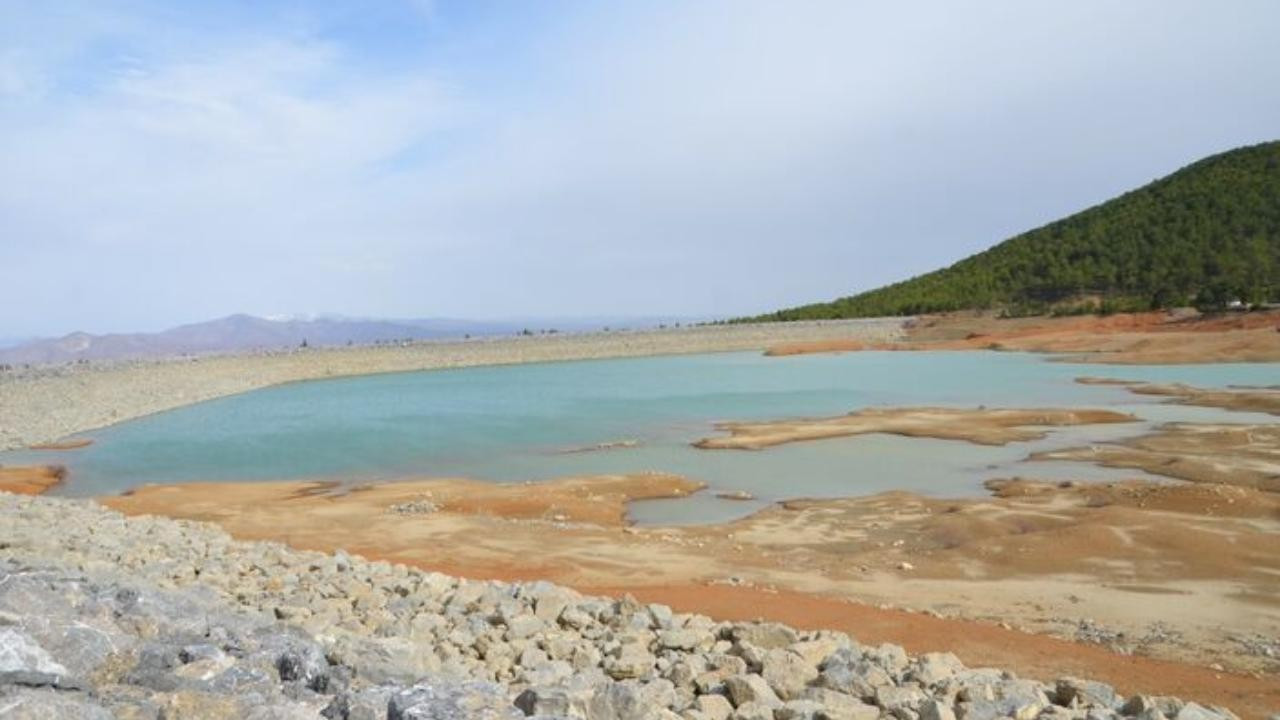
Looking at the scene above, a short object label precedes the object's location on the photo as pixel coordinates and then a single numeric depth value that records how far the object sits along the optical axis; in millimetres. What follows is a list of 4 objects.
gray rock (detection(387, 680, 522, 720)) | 4230
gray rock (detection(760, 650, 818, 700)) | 6086
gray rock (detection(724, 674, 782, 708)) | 5715
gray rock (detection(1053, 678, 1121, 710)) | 5914
